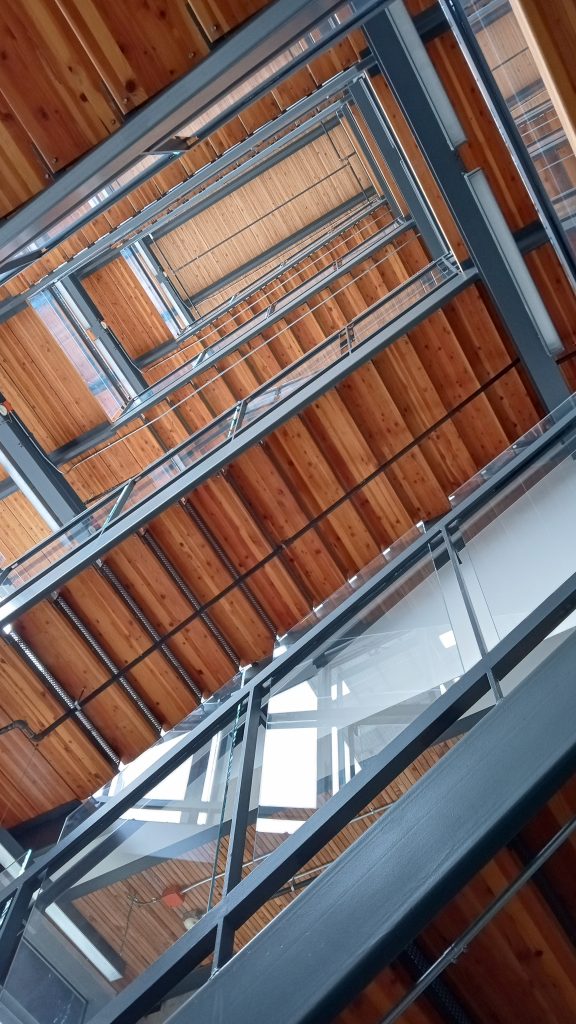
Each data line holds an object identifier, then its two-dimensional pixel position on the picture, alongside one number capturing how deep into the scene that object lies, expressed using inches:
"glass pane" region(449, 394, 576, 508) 247.3
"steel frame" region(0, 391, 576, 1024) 124.6
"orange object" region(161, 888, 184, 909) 148.7
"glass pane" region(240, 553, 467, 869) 149.7
